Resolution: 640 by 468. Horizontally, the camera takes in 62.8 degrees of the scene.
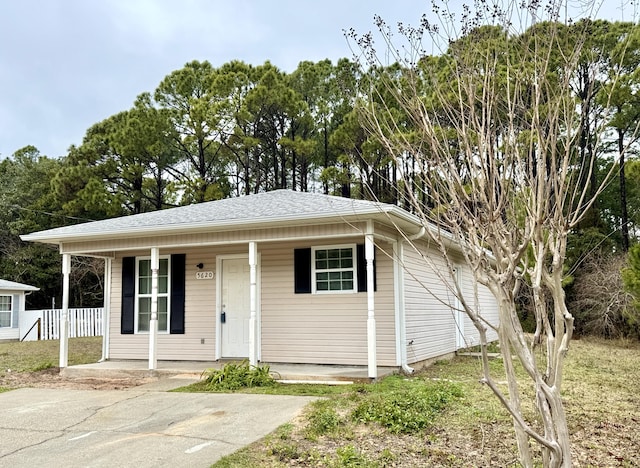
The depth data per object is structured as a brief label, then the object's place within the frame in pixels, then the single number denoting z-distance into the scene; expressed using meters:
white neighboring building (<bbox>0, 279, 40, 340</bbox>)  19.14
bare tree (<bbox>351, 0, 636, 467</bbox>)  2.59
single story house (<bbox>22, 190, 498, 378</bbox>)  8.70
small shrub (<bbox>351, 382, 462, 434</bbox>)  5.27
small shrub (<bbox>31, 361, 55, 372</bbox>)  10.59
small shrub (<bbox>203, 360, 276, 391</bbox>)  7.70
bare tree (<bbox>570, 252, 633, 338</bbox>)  16.52
